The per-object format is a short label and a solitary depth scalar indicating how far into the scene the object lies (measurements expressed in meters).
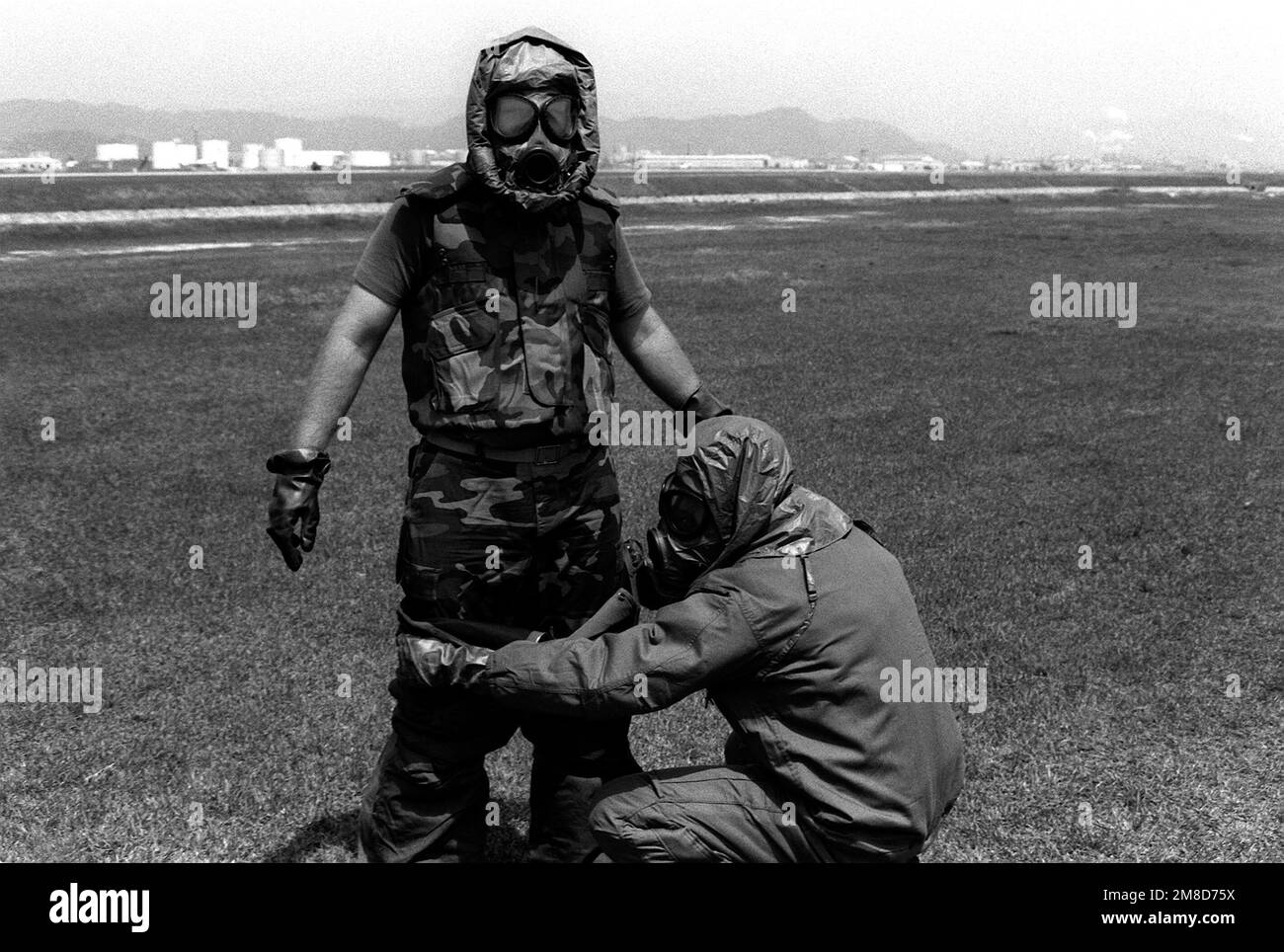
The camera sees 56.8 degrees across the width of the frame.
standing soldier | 4.15
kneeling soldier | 3.48
